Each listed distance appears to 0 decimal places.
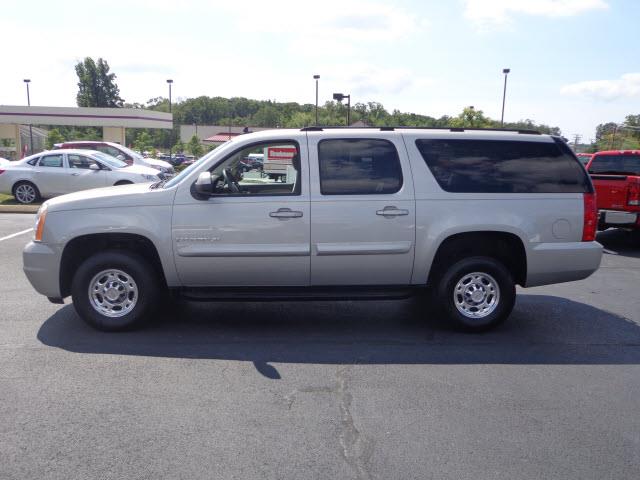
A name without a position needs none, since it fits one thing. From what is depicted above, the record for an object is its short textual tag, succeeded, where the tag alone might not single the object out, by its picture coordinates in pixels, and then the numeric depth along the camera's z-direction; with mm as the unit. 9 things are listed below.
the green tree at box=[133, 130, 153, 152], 46500
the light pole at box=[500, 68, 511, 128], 42406
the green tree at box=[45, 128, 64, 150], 43500
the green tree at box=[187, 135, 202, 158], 51312
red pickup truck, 11219
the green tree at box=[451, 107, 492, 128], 44094
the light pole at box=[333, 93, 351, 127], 26353
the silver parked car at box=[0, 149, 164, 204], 16250
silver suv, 5793
